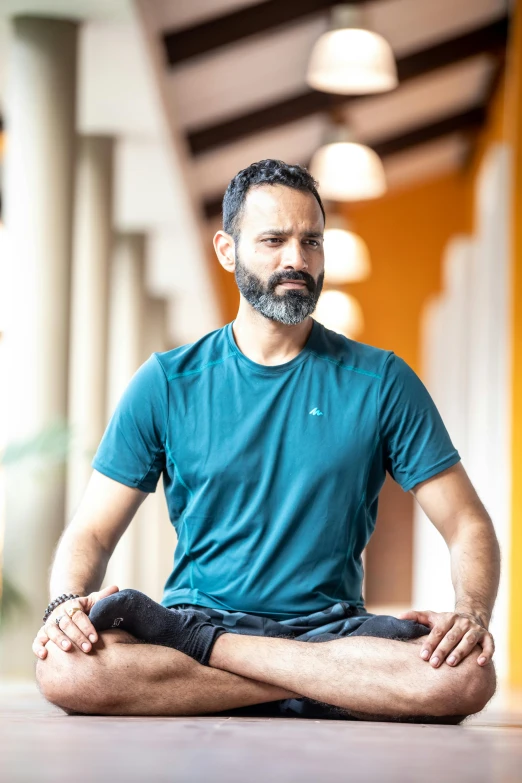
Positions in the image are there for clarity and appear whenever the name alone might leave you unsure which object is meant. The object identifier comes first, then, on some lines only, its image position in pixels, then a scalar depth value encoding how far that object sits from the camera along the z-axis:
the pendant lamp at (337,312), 9.64
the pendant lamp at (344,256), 7.70
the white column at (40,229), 5.12
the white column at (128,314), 9.11
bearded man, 2.44
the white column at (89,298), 6.80
